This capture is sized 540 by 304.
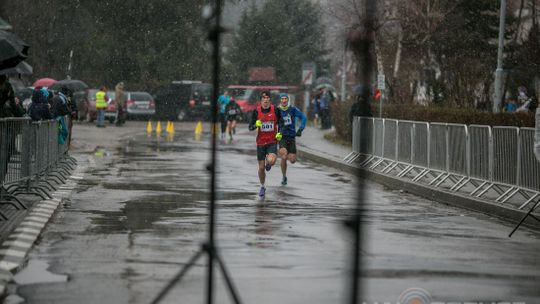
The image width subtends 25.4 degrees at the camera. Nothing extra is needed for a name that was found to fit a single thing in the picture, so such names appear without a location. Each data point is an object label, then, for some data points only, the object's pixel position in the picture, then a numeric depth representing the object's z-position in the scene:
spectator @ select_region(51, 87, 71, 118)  25.38
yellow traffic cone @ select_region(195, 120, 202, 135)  47.77
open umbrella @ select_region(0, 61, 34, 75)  21.20
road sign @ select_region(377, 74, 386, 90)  32.16
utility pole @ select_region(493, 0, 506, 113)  30.39
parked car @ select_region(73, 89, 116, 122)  55.84
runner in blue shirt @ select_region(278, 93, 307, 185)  20.98
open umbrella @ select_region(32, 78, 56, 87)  55.19
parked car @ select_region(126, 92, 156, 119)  61.34
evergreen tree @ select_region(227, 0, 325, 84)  79.75
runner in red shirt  19.14
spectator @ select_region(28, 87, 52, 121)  23.75
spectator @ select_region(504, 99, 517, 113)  38.59
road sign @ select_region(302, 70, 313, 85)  54.62
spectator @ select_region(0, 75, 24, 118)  18.11
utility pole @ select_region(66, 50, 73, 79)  71.26
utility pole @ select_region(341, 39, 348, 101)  62.68
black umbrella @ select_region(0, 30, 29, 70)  16.23
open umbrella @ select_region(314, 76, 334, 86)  79.75
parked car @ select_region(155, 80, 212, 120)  64.88
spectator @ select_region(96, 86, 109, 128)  48.12
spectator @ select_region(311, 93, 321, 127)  55.34
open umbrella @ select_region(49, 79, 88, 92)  55.69
